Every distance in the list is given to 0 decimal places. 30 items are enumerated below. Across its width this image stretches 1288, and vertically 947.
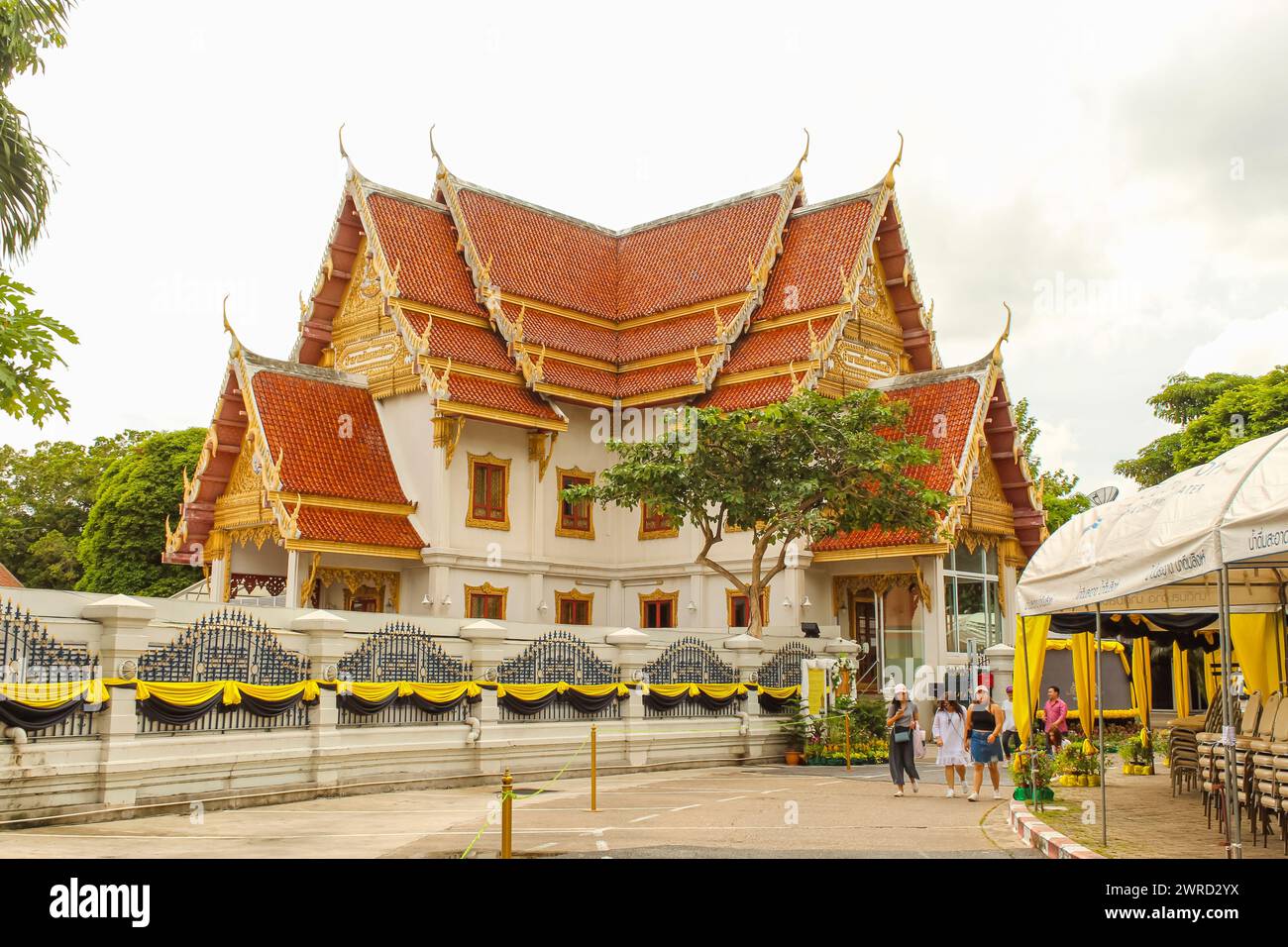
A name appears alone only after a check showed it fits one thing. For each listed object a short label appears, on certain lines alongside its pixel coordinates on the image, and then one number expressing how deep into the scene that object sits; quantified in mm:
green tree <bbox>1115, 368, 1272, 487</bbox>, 44562
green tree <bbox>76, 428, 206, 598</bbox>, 42875
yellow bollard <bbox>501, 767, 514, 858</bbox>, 9250
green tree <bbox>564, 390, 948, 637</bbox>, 22594
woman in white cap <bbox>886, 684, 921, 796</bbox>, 16906
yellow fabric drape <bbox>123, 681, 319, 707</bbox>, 13390
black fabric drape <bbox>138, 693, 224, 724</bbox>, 13312
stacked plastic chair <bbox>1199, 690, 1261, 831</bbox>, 11797
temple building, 25938
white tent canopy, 8312
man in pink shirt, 18406
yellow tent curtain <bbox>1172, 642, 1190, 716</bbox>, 25516
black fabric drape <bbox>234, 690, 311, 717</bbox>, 14532
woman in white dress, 16797
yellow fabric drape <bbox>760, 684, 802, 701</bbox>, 22806
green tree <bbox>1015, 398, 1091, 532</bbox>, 47562
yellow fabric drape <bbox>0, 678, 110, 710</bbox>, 11883
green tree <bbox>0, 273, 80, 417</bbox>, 12133
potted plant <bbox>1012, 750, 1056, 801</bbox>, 13922
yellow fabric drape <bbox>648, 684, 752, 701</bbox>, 20723
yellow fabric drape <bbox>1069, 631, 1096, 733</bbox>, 18141
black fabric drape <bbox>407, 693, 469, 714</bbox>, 16891
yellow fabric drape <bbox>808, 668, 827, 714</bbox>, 22984
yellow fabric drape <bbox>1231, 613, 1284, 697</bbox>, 13867
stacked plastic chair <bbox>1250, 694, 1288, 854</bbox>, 9781
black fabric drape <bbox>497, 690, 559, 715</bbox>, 18266
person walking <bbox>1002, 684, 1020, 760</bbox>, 17844
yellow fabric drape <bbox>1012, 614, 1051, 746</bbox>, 14102
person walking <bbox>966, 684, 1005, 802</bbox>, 16703
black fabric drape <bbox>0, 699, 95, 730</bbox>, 11750
